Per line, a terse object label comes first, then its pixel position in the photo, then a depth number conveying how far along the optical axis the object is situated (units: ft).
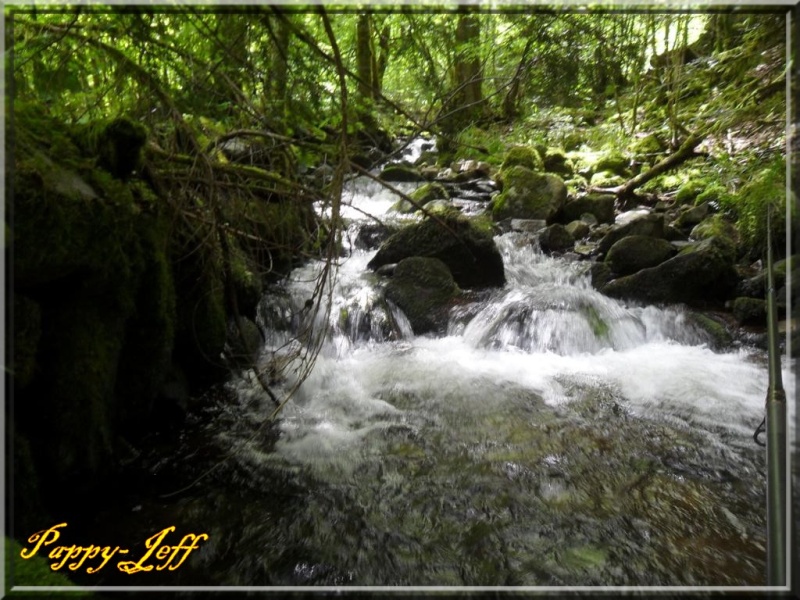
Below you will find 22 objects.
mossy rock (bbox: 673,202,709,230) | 26.55
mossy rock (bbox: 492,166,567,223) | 31.09
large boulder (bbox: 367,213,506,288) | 22.12
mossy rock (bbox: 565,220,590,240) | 28.86
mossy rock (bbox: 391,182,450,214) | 30.91
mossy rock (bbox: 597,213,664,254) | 24.91
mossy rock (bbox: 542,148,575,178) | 36.88
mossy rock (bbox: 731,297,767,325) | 17.20
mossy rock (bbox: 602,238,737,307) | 19.43
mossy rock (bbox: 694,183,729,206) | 23.17
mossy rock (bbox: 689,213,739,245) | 23.12
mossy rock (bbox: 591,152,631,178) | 34.68
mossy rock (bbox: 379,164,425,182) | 36.06
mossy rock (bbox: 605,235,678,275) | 21.93
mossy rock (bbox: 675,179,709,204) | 27.07
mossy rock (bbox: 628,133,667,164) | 29.60
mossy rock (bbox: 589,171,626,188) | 34.01
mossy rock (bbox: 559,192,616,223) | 30.45
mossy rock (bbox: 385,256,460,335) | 19.72
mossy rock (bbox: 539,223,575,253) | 27.89
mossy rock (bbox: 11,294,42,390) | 6.38
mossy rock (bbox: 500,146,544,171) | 35.45
